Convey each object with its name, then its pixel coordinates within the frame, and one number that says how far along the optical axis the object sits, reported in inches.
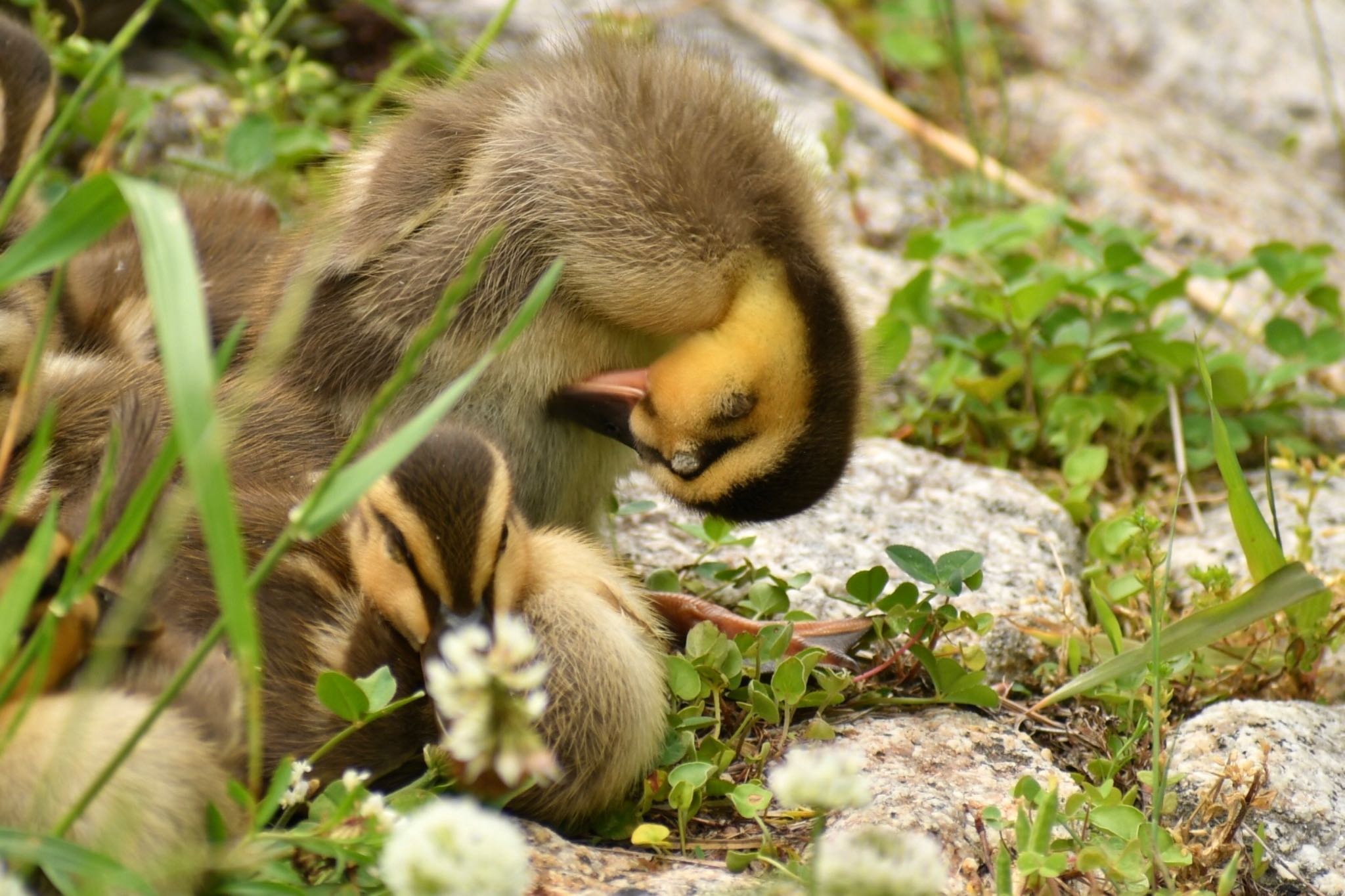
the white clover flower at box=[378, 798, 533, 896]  127.6
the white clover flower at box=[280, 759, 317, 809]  129.7
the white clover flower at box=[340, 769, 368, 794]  129.2
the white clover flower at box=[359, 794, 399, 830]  129.2
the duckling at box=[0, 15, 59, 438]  135.9
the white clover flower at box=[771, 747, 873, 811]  128.2
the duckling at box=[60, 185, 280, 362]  134.6
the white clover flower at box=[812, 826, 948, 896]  127.9
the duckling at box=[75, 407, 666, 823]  130.6
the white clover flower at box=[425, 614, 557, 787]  128.1
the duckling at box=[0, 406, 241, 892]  128.8
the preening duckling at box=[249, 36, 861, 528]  132.7
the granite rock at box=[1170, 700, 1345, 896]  131.8
